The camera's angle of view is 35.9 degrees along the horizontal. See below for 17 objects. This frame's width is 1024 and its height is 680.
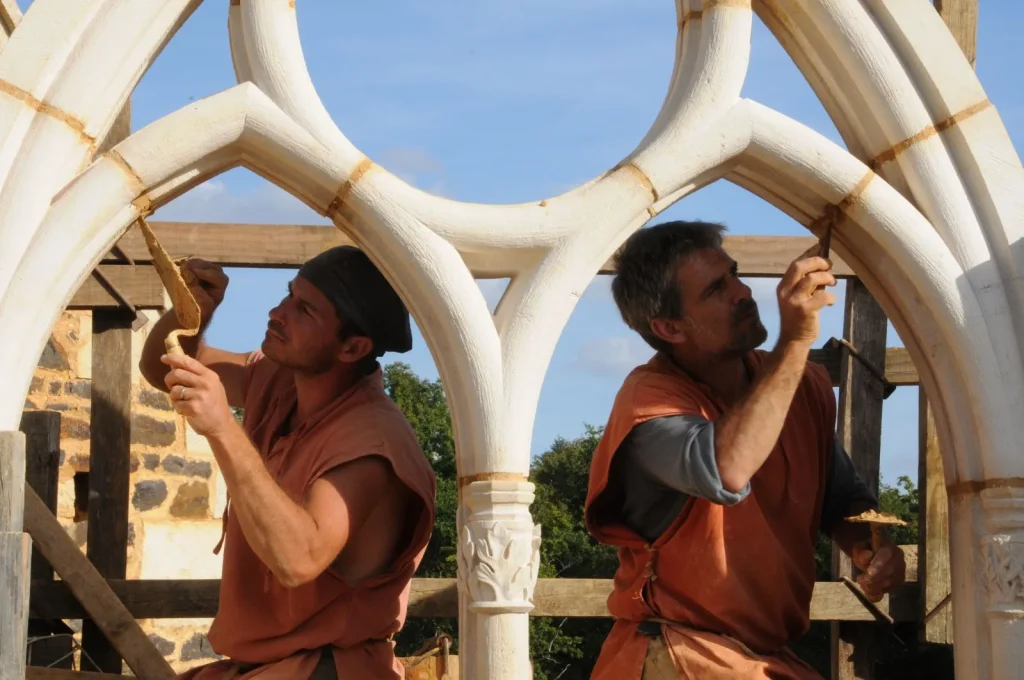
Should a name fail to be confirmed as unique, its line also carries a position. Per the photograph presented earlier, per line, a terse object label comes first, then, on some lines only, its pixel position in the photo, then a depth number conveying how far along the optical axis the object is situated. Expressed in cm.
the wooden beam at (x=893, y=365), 623
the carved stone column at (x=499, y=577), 316
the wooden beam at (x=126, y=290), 627
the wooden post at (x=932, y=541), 557
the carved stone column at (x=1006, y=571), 334
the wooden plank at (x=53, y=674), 560
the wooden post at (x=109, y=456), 624
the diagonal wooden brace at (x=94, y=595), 580
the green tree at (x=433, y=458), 1962
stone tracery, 324
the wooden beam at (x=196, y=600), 602
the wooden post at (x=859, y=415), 610
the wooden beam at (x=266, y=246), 605
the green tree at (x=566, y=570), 2011
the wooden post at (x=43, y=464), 653
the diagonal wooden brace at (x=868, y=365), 606
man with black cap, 320
